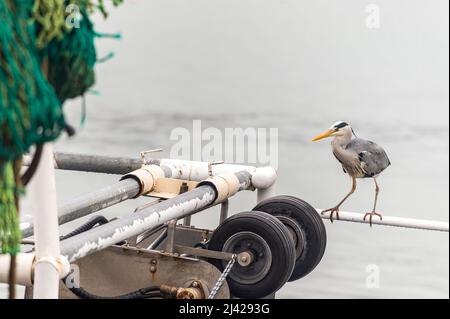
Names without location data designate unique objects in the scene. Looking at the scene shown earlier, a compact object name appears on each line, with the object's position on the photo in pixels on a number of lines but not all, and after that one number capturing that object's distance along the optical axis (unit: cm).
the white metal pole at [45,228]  569
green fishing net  453
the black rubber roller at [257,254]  934
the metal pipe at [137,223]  734
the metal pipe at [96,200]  880
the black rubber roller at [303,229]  1079
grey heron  1202
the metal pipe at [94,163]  1127
